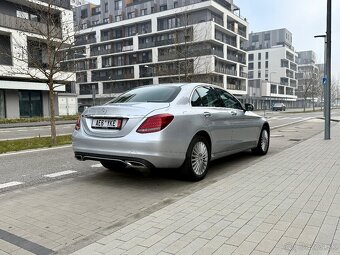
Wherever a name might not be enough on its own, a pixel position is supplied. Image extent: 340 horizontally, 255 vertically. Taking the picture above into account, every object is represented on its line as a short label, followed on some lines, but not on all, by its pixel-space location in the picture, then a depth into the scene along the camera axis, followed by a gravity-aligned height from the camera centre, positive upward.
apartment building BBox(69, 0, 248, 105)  56.53 +11.95
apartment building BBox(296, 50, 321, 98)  115.06 +14.90
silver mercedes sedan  5.08 -0.40
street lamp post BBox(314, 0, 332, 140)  11.48 +0.85
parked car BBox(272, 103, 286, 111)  65.56 -1.05
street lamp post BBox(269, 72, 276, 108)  87.19 +3.43
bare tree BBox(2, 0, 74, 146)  11.40 +2.12
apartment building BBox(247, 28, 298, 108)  101.44 +12.60
